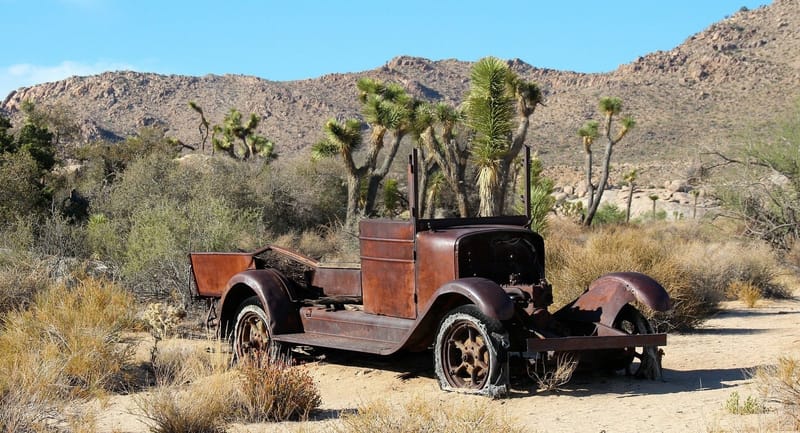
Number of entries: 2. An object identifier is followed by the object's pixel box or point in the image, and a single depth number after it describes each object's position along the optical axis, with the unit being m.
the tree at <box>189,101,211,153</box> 41.88
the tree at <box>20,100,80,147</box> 44.66
